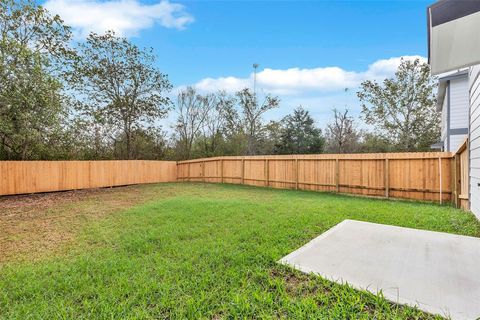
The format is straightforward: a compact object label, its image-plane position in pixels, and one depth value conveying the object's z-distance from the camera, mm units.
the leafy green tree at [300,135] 18734
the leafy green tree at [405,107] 13945
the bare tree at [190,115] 17000
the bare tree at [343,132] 17781
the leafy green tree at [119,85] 12398
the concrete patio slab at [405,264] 1681
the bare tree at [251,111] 18080
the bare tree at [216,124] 17578
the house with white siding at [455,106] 9012
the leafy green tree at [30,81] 7270
